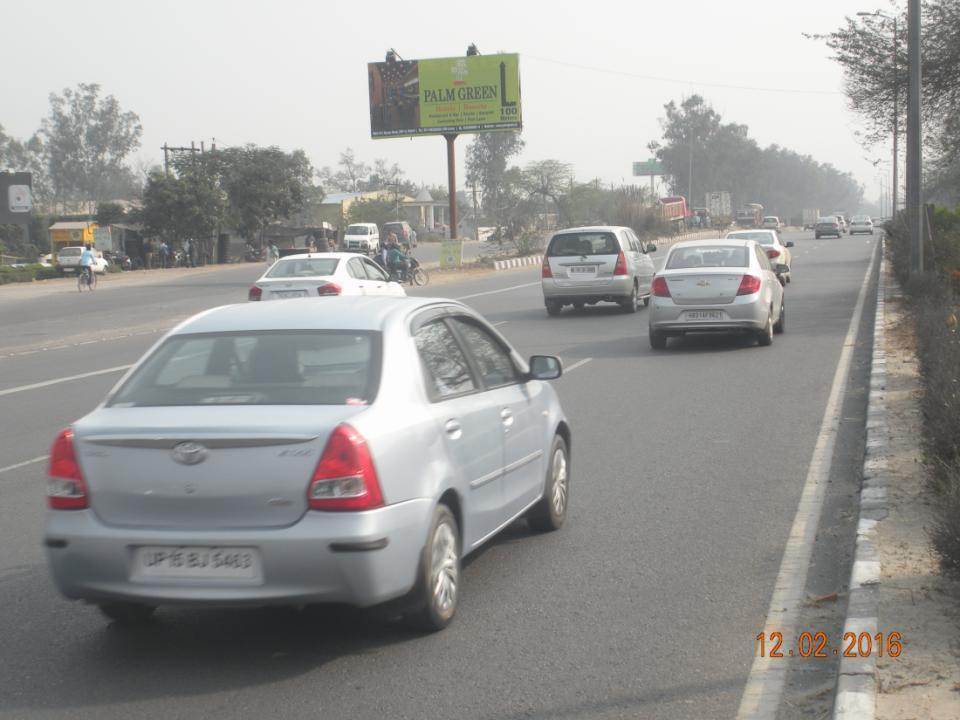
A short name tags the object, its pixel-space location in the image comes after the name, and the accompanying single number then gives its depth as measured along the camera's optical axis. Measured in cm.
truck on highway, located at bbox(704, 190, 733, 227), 10794
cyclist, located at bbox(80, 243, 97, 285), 4422
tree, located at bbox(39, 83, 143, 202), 13312
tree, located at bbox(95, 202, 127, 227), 7694
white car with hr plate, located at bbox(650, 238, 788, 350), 1709
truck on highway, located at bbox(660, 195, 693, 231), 8350
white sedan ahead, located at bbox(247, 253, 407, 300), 2081
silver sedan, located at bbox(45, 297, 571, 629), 489
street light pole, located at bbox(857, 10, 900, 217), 2836
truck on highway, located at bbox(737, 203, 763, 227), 9981
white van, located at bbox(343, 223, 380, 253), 7088
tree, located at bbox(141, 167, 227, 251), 6556
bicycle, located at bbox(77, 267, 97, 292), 4434
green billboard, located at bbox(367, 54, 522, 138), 5162
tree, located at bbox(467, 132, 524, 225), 13150
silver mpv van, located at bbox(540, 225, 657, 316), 2388
